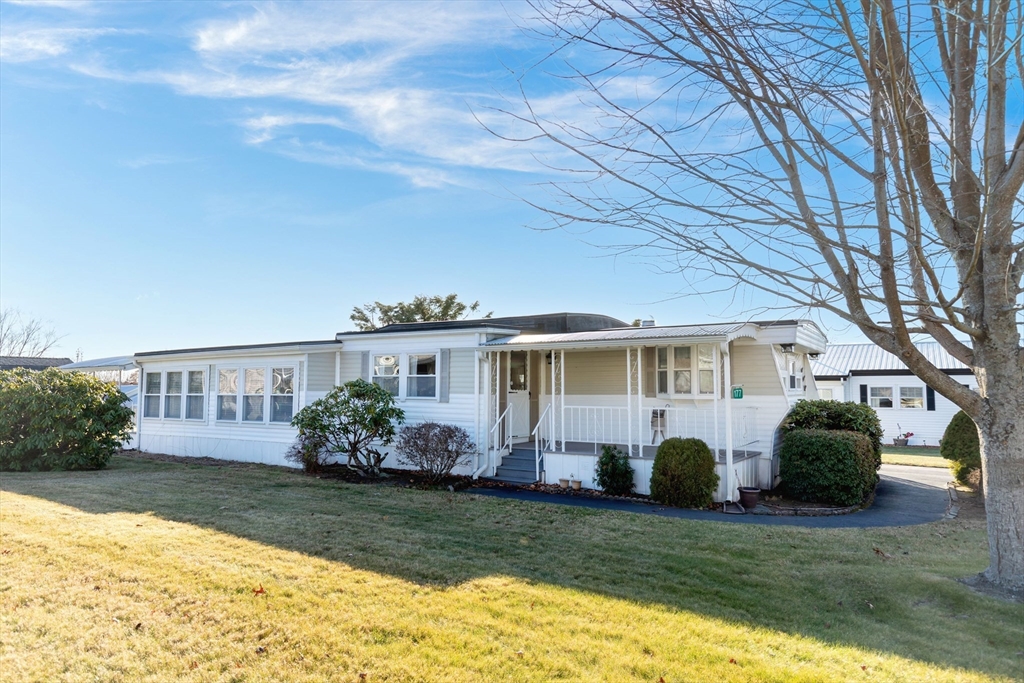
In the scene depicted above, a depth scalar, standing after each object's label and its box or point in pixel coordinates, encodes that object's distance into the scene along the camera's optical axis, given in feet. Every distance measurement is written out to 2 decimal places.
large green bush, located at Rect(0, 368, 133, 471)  44.86
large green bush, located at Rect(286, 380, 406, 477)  41.22
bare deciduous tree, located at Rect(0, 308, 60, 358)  140.56
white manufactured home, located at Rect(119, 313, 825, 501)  37.63
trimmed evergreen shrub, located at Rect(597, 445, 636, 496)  35.22
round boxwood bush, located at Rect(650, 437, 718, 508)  31.99
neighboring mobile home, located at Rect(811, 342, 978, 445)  76.43
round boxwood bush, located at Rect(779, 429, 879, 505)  33.37
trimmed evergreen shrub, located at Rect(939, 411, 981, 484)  37.76
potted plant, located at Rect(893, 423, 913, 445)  76.79
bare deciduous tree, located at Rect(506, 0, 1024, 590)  11.84
